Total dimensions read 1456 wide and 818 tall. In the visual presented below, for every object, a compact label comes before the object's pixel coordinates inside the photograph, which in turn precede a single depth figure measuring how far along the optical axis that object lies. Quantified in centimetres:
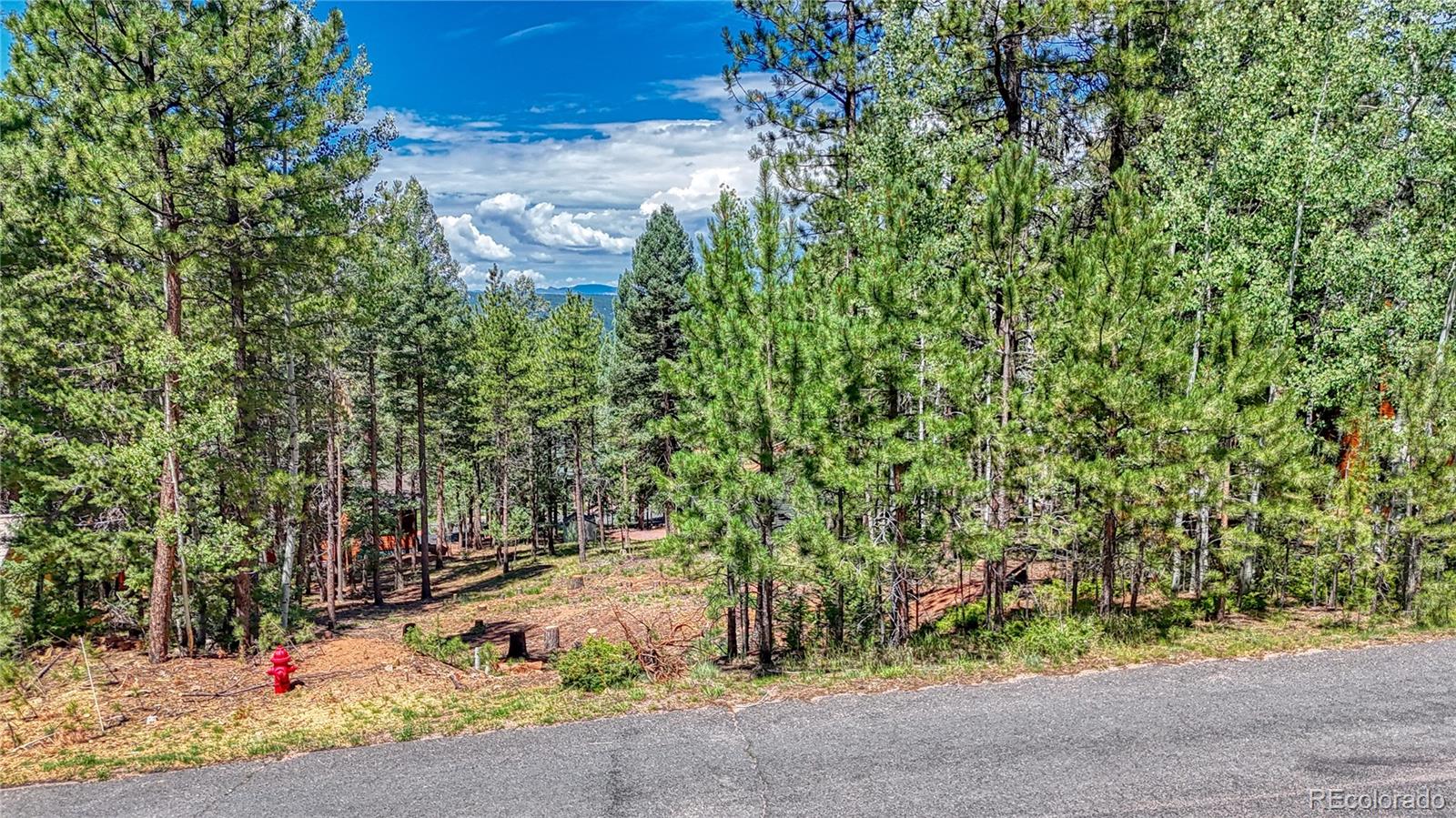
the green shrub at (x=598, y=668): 1010
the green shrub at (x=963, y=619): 1305
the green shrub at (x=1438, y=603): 1142
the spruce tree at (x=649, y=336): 3600
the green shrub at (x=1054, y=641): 966
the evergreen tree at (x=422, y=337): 2689
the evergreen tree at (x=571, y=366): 3166
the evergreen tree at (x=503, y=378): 3234
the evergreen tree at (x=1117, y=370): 998
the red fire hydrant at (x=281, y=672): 1114
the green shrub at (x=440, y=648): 1440
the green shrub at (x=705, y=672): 1006
